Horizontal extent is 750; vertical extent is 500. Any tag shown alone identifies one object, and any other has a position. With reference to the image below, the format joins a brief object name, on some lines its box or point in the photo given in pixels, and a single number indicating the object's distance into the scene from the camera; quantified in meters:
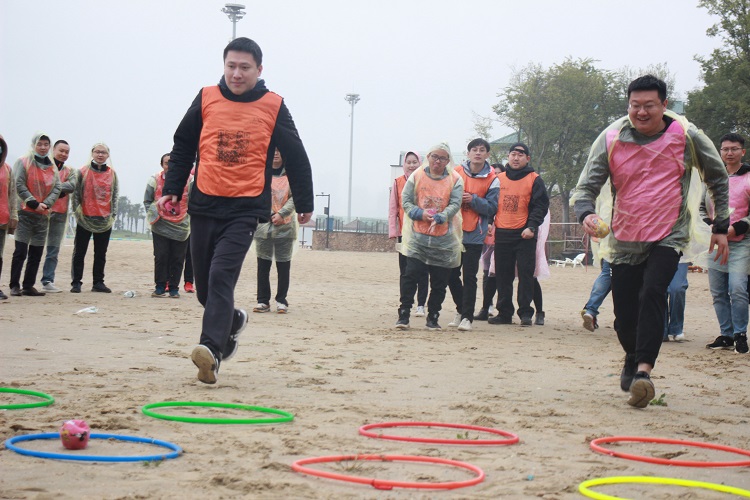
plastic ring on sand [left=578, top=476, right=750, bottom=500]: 3.83
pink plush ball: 4.21
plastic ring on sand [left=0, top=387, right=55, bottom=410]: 5.07
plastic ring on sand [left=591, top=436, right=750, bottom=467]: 4.38
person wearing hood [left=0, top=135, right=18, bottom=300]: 11.94
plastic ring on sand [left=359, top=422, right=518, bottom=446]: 4.61
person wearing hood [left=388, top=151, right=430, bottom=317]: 12.51
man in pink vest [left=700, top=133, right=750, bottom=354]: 9.79
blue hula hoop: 3.96
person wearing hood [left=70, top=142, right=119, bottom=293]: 14.04
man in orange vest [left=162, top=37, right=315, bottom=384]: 6.55
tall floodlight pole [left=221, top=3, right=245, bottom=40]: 45.91
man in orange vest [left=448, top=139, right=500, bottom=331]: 11.31
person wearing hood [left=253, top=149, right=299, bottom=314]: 12.36
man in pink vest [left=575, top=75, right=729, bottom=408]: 6.23
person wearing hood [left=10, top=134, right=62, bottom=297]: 13.13
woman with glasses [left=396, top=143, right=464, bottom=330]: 10.77
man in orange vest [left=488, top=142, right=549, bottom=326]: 11.88
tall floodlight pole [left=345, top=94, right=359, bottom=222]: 82.69
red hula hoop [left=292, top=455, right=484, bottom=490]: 3.65
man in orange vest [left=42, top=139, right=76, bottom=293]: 13.69
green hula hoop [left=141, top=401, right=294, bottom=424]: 4.88
